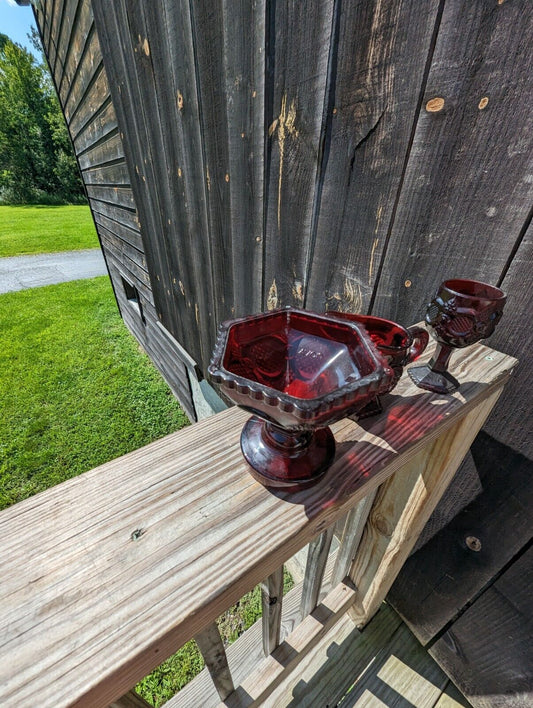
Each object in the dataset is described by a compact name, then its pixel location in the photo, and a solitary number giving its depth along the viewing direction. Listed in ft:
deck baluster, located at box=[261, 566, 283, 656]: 2.50
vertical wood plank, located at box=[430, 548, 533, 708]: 2.75
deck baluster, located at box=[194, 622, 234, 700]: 1.99
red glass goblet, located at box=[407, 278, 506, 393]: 1.67
